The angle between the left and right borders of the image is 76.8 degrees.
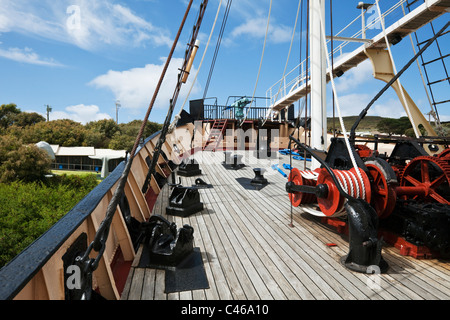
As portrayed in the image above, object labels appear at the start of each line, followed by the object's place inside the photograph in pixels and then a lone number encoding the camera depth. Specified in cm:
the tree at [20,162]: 2520
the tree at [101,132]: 4716
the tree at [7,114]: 4779
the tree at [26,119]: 5056
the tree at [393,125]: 4409
